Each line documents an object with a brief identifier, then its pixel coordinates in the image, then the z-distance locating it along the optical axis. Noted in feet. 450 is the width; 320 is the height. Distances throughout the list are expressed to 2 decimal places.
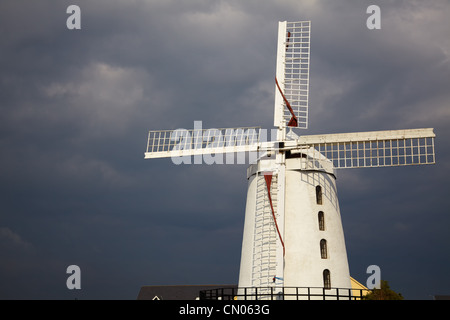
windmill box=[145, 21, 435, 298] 85.20
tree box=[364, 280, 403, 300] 93.71
